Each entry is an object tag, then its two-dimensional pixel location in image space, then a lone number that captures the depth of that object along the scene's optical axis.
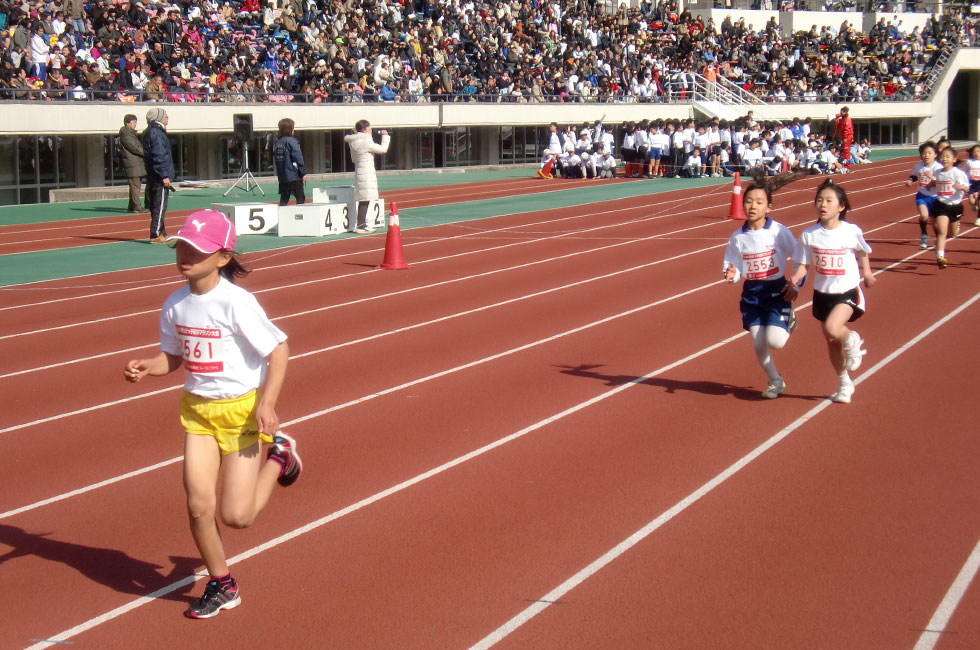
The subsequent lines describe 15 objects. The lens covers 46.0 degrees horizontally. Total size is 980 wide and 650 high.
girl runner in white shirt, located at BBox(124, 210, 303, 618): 4.89
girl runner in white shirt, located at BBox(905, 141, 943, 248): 15.85
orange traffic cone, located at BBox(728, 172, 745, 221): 23.04
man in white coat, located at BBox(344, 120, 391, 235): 19.73
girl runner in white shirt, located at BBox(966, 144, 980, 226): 17.69
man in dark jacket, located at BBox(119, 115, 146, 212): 21.63
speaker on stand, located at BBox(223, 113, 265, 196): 28.42
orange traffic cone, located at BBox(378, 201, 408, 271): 16.48
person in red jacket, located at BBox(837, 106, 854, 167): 39.42
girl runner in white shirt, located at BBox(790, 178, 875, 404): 8.50
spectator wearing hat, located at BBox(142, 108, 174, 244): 18.38
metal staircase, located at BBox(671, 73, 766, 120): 46.56
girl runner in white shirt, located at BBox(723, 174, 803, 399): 8.54
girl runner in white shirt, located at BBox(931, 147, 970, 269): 15.88
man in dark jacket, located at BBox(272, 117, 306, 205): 20.39
